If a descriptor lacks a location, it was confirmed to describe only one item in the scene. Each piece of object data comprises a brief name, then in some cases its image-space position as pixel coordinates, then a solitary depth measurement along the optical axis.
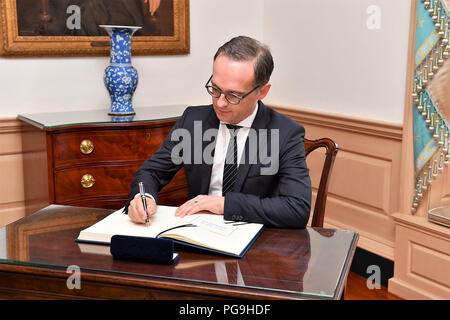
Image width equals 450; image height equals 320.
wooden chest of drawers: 3.56
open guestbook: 1.73
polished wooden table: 1.50
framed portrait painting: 3.85
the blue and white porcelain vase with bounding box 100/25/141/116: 3.87
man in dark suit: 2.06
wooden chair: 2.44
